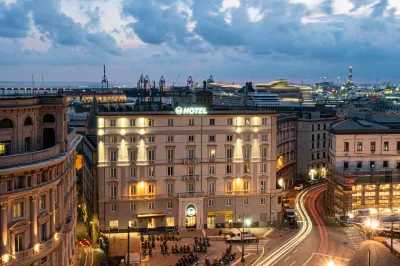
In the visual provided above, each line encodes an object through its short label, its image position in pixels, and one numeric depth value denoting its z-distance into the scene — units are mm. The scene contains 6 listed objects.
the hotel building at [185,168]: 73312
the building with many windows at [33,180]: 43562
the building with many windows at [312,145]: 108250
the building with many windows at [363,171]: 78562
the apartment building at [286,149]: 100312
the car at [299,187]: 102238
